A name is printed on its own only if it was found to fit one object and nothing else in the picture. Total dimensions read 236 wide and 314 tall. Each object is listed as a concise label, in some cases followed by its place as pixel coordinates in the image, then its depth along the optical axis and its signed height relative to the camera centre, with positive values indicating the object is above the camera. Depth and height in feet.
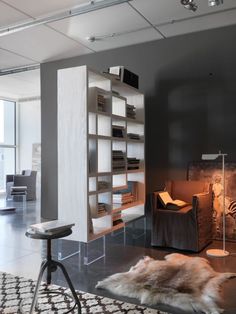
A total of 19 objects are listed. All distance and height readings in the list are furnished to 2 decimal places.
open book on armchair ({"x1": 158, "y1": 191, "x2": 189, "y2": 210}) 13.92 -1.70
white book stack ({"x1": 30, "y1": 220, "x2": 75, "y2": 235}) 7.65 -1.53
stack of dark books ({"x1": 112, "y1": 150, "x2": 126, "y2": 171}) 13.50 +0.22
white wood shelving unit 11.34 +0.55
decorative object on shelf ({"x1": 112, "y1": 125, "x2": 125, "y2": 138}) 13.56 +1.52
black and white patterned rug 7.87 -3.60
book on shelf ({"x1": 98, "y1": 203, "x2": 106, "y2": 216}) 12.34 -1.72
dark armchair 13.01 -2.46
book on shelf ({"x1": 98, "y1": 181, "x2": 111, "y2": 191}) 12.50 -0.79
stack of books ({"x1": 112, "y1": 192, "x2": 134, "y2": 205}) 14.48 -1.52
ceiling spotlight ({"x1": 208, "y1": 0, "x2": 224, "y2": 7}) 11.07 +5.72
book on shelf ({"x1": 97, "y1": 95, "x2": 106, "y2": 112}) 12.56 +2.54
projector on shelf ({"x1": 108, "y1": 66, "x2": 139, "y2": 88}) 14.46 +4.26
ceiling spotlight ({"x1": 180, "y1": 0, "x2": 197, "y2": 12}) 11.48 +5.89
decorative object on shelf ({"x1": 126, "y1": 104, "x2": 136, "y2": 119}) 15.34 +2.66
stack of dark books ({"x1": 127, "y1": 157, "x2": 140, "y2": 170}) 15.21 +0.10
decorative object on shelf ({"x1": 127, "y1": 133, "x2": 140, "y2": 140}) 15.35 +1.44
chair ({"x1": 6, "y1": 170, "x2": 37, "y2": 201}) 28.58 -1.52
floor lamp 12.51 -3.54
